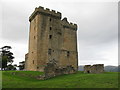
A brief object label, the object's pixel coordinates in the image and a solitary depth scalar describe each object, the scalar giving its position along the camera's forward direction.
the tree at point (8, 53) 30.11
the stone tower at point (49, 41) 18.58
